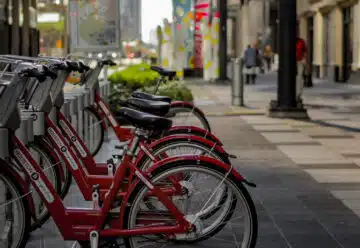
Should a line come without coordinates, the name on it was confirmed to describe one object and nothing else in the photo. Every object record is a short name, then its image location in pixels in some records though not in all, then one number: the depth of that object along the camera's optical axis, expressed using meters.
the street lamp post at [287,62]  18.17
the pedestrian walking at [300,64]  19.23
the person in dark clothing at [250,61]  36.19
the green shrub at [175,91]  18.39
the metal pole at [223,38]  36.03
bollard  21.16
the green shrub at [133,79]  17.98
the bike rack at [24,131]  6.27
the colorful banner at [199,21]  35.59
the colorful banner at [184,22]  27.84
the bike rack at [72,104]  8.92
